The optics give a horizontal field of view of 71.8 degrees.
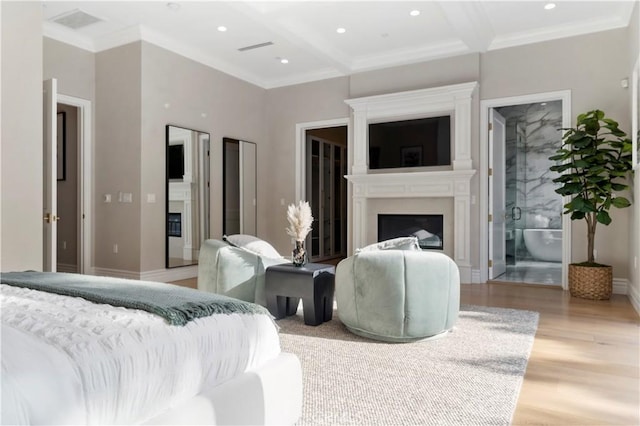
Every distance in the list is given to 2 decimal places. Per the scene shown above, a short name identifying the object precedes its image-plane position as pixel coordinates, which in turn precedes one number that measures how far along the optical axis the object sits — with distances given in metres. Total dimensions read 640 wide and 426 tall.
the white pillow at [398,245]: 3.17
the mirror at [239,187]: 6.43
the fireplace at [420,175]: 5.55
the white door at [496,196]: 5.66
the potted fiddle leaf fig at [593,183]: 4.35
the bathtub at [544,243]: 7.67
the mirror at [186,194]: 5.61
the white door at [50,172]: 3.96
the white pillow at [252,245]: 3.65
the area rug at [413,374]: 1.92
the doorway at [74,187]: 5.54
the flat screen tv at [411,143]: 5.79
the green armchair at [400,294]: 2.88
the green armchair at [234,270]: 3.52
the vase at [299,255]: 3.43
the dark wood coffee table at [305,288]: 3.27
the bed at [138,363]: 1.00
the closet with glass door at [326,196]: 7.66
